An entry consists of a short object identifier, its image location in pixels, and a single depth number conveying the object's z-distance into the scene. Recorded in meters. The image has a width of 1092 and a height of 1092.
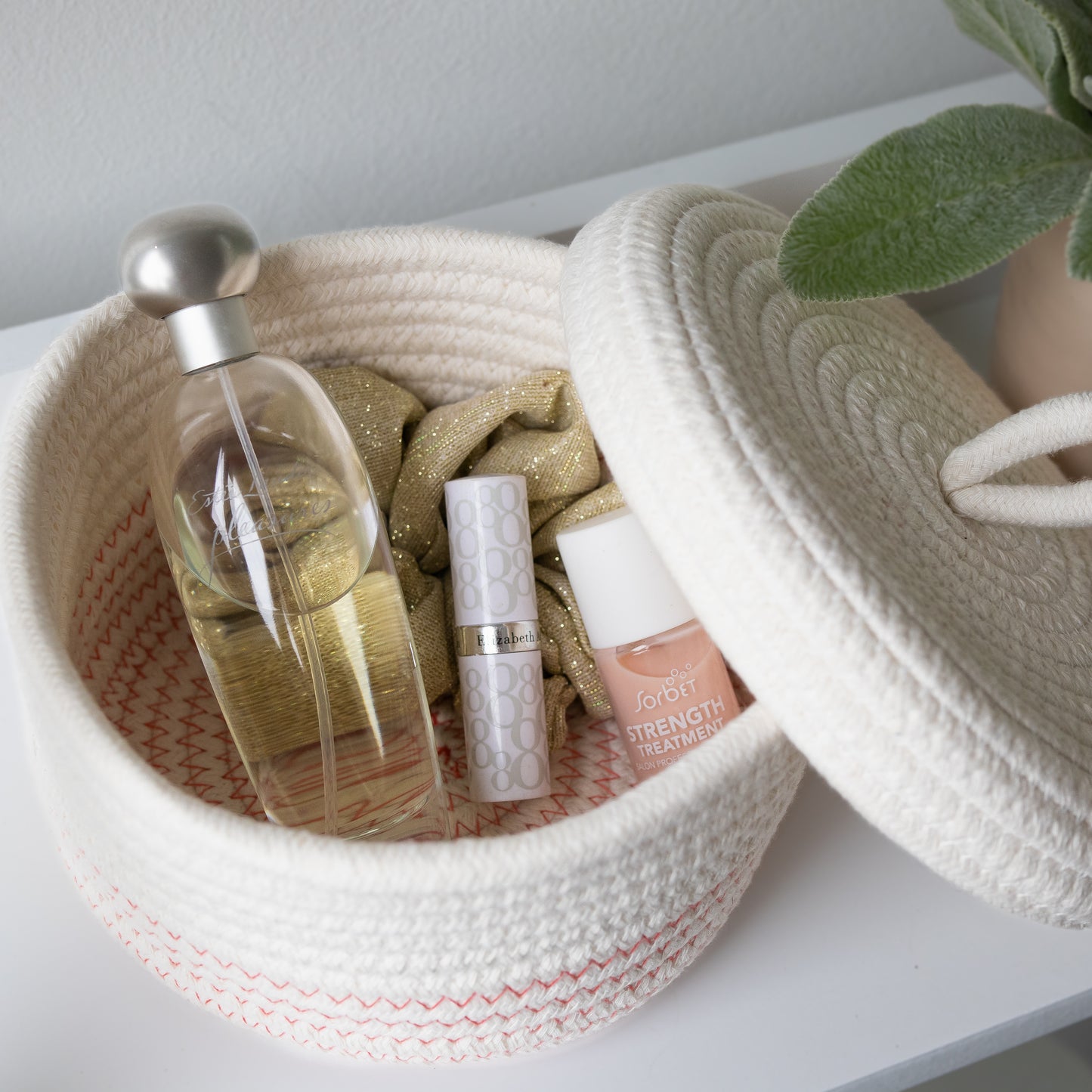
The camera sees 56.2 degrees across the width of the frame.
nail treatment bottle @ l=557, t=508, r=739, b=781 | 0.39
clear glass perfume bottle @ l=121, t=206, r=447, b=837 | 0.38
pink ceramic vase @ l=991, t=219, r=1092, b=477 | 0.46
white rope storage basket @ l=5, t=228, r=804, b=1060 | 0.28
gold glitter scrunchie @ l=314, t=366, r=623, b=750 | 0.47
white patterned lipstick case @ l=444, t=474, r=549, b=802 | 0.42
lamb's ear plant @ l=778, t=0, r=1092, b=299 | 0.34
